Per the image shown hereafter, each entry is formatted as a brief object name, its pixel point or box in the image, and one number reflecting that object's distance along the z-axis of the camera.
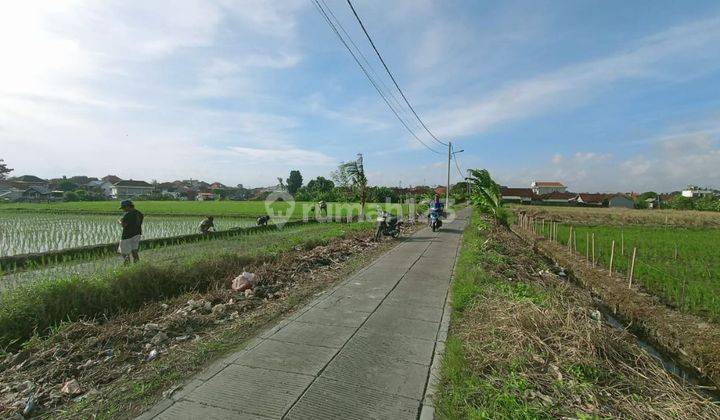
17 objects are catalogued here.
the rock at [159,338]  4.38
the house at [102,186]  78.66
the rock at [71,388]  3.34
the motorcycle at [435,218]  16.58
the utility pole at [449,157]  33.15
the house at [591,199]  72.47
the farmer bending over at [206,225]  16.59
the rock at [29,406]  3.02
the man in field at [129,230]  8.84
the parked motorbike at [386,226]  13.62
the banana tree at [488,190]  17.79
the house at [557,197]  78.47
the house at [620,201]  72.66
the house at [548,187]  106.38
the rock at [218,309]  5.37
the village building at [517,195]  77.56
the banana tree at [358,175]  22.11
